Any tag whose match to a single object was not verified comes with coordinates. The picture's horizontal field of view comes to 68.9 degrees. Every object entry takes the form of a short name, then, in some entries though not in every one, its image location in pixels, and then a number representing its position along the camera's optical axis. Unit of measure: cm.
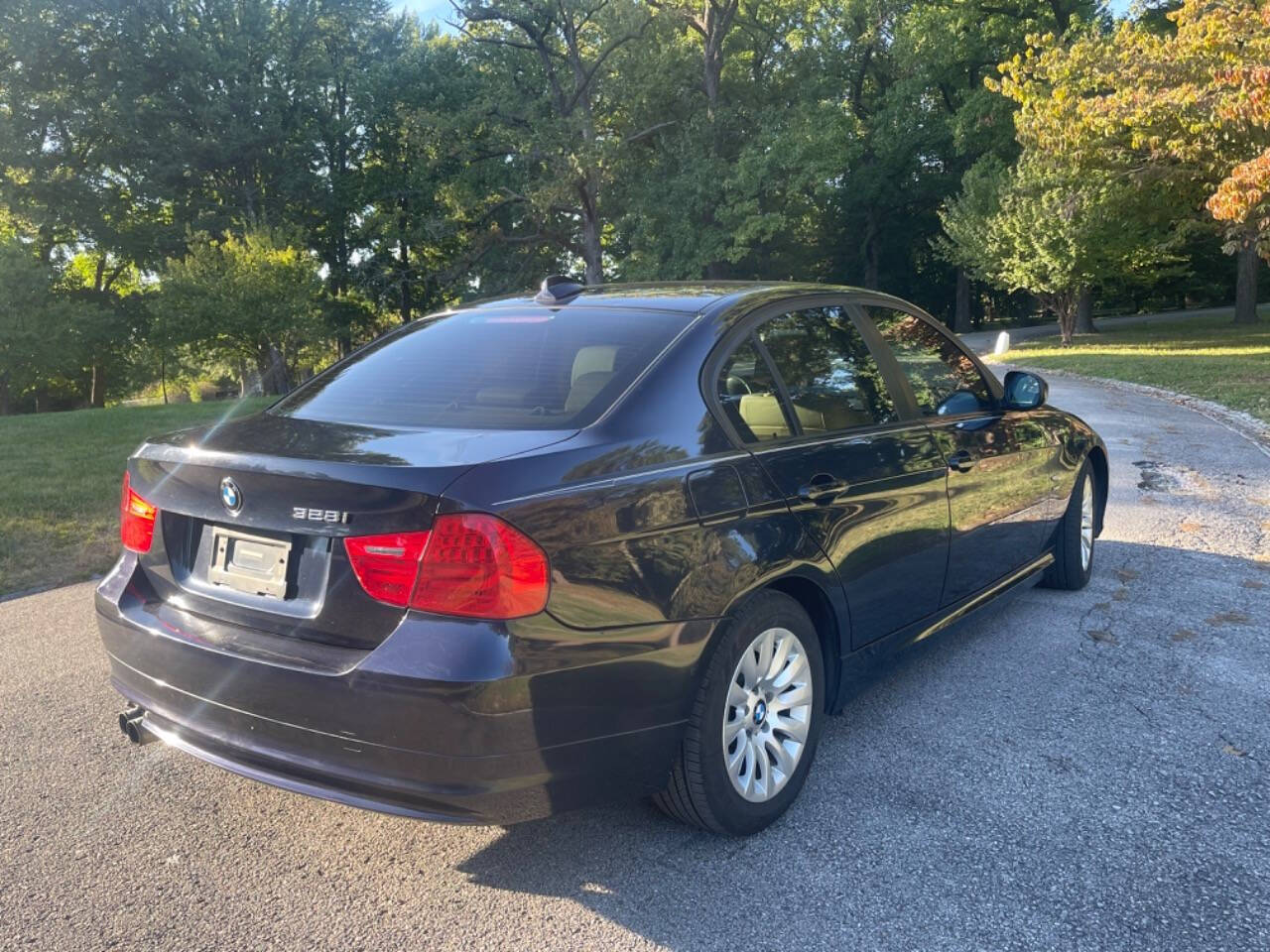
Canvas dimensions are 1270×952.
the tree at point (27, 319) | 2988
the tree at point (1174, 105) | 1336
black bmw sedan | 225
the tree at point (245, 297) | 2164
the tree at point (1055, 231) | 2362
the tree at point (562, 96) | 3020
